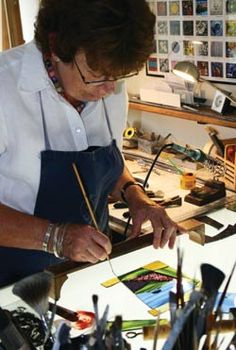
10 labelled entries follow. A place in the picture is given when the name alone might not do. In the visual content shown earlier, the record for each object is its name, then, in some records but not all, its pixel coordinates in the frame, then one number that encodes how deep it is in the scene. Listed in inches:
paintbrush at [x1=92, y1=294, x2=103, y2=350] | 23.8
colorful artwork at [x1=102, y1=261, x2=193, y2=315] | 47.9
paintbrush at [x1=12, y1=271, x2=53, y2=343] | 30.7
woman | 44.2
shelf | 83.5
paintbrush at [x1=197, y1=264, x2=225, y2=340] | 25.2
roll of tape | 102.3
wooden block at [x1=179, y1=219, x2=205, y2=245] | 58.2
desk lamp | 83.9
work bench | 47.1
